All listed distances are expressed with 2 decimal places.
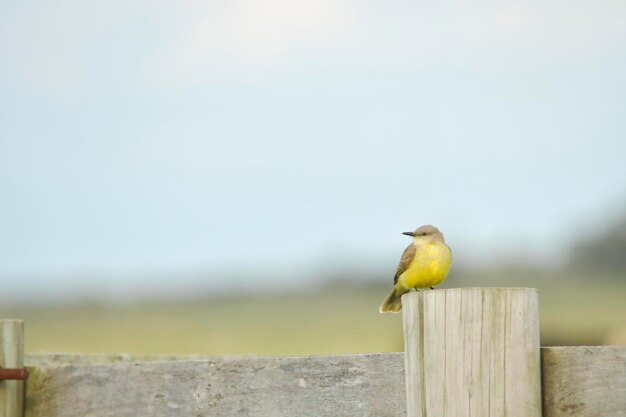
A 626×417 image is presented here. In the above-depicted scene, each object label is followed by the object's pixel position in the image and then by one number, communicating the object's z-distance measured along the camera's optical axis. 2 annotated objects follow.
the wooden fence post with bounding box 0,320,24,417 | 8.03
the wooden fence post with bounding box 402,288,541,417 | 6.95
